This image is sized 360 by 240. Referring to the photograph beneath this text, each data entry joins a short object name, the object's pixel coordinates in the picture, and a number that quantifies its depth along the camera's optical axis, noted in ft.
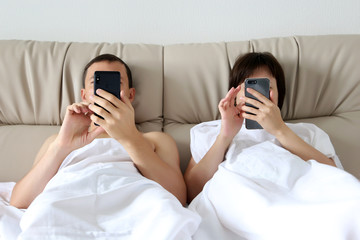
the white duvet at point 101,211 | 2.21
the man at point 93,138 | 2.85
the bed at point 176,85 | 4.10
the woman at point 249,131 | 3.14
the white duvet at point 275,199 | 2.10
